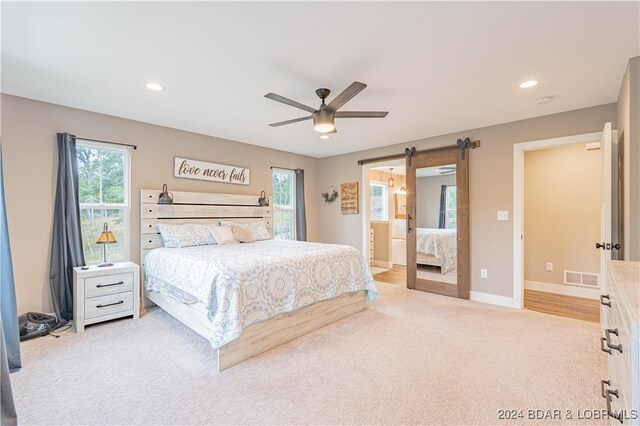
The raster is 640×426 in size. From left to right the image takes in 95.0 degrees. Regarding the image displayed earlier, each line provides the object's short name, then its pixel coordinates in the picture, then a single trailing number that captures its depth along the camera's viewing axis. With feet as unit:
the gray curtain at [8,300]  7.32
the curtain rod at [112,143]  11.29
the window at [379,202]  24.49
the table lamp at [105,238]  10.44
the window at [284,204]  18.51
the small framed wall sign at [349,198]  18.72
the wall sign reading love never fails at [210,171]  13.91
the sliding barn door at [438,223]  13.99
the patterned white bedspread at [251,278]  7.69
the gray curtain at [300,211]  19.06
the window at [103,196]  11.51
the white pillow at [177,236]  12.37
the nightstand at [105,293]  9.89
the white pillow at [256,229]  14.90
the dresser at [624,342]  2.80
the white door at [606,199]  8.41
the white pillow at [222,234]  13.30
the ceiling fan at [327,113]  8.06
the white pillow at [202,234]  12.88
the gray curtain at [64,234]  10.46
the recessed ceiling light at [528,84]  8.79
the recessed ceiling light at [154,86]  8.95
